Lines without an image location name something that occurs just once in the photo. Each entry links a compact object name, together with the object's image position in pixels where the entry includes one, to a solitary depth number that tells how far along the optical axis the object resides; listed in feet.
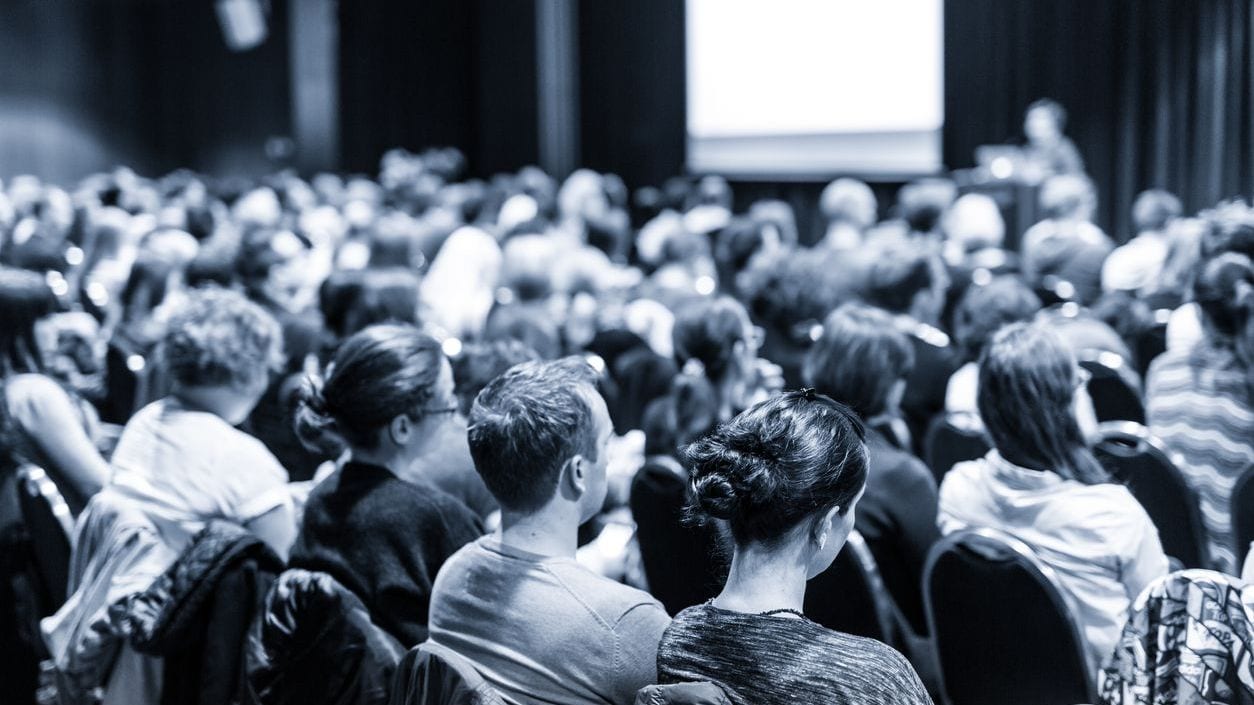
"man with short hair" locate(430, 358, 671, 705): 6.34
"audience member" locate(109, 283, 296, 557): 9.36
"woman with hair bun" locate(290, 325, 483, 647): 7.80
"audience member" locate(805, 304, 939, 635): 9.75
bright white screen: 38.34
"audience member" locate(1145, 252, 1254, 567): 11.99
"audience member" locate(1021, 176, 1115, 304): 21.79
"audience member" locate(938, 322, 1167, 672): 8.30
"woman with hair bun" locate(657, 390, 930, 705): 5.33
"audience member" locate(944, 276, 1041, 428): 13.64
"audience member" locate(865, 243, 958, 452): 14.94
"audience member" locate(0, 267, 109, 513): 11.28
